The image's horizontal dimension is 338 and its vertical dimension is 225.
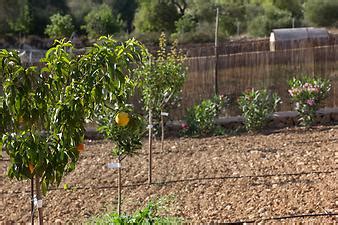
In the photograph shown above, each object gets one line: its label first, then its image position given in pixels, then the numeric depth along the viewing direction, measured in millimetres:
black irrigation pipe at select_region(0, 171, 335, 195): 6964
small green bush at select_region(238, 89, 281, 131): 10297
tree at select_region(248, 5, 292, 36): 31016
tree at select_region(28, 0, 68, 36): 34250
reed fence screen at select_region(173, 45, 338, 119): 12000
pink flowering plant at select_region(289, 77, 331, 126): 10352
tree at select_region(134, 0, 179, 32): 33375
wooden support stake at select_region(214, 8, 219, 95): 11992
